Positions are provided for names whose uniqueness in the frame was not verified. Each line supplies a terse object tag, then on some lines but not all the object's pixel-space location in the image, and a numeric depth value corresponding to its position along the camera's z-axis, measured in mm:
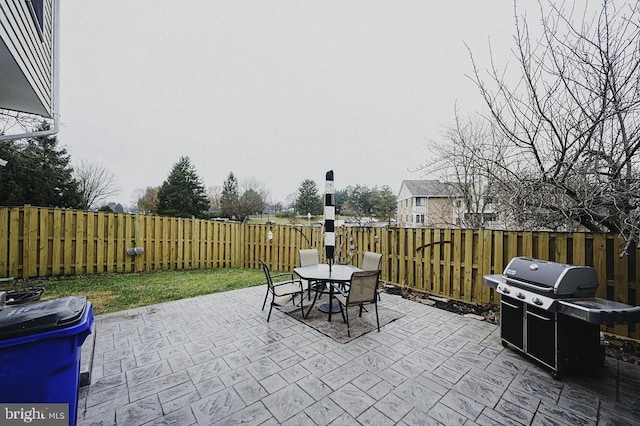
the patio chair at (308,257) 4839
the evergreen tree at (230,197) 24391
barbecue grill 2291
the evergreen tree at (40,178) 9905
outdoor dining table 3635
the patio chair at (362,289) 3209
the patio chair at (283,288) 3693
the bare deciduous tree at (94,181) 17750
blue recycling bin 1432
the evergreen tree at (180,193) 21625
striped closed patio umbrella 4379
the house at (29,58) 2430
